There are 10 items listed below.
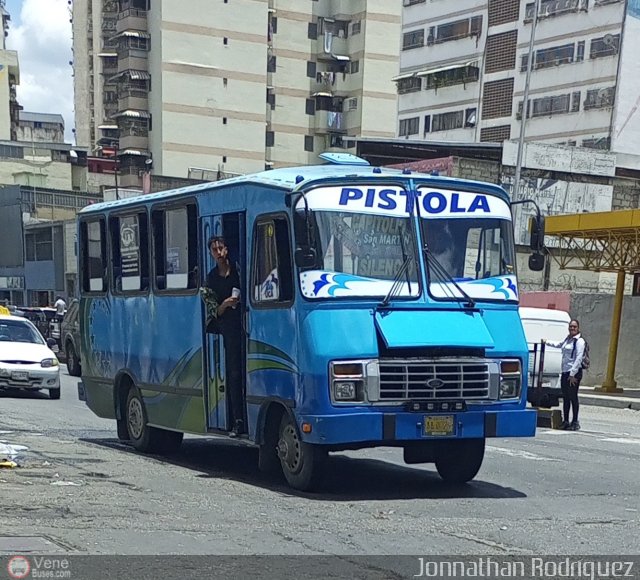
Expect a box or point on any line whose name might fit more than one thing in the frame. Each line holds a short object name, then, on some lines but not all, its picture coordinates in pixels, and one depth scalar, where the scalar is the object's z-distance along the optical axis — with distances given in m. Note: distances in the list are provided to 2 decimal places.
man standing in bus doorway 11.29
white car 21.53
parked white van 21.58
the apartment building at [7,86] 90.19
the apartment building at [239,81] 81.25
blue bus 9.85
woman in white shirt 18.17
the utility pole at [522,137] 36.47
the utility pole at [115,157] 77.31
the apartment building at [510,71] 63.44
